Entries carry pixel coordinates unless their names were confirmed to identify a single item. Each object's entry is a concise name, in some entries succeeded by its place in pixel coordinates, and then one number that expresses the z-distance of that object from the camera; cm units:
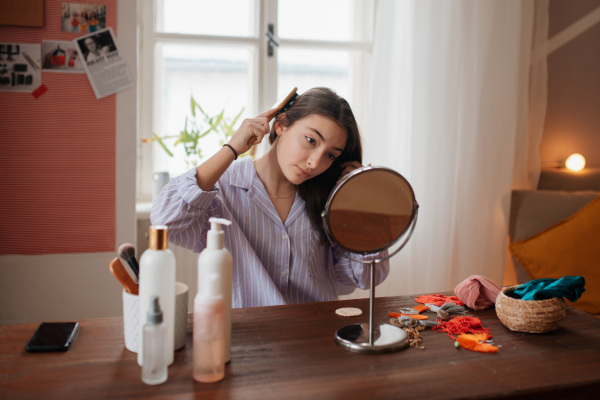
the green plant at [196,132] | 243
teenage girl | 134
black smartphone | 96
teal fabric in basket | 111
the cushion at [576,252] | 220
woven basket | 109
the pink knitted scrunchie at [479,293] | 125
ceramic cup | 94
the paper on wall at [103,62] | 206
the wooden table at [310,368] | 82
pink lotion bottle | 84
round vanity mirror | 103
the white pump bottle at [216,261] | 87
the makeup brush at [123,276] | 92
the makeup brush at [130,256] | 96
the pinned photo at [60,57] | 203
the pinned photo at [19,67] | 202
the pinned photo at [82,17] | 203
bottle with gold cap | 87
